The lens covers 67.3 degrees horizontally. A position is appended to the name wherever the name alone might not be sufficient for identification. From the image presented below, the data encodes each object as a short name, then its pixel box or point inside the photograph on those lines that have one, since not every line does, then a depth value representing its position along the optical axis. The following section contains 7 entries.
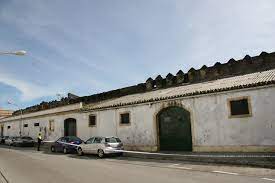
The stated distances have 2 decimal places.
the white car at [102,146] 14.28
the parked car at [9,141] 27.70
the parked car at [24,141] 25.76
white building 11.90
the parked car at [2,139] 32.48
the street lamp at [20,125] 33.31
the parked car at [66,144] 17.69
